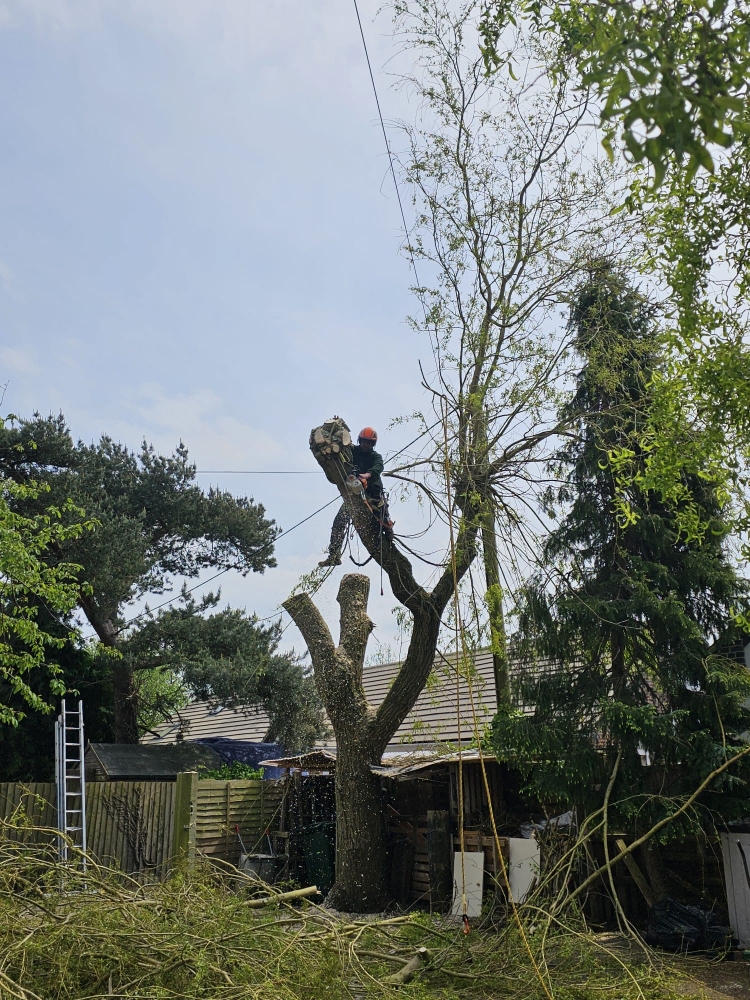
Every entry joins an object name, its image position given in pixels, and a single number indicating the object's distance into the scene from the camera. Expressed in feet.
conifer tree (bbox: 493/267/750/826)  29.07
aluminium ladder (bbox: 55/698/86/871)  37.45
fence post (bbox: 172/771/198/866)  39.81
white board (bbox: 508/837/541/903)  30.55
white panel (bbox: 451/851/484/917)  31.32
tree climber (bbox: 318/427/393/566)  34.04
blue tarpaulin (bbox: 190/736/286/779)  52.16
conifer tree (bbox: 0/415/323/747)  48.08
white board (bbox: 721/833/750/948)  27.04
